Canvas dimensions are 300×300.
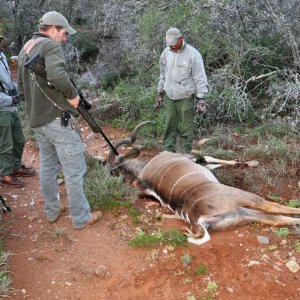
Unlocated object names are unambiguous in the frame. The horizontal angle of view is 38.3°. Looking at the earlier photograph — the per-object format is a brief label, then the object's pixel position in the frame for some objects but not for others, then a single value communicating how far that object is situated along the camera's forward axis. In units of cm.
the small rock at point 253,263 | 381
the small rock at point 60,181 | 566
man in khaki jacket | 556
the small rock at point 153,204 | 502
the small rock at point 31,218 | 478
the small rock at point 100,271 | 384
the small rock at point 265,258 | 386
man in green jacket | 380
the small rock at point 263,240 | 409
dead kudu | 424
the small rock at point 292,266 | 372
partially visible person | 523
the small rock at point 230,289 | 357
